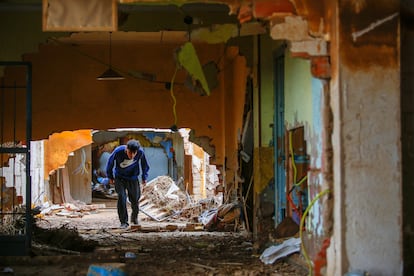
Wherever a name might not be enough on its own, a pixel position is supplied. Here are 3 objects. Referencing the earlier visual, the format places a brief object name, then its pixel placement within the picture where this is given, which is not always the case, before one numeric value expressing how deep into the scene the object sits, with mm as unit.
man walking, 25547
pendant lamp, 22156
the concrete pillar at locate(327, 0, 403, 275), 11367
